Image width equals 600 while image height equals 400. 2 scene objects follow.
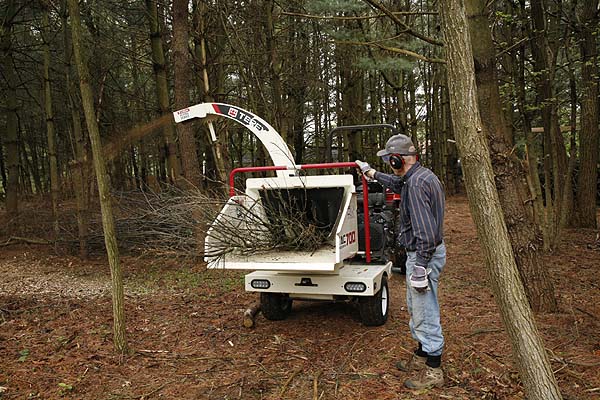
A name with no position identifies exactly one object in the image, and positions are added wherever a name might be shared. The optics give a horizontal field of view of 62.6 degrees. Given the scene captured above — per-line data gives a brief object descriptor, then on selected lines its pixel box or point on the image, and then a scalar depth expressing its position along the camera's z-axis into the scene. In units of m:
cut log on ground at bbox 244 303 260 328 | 5.52
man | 3.90
